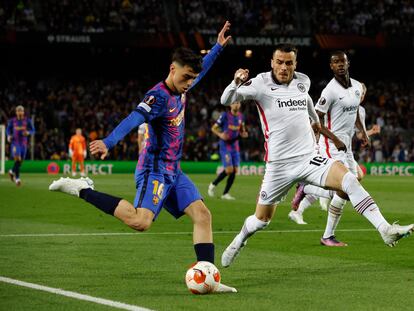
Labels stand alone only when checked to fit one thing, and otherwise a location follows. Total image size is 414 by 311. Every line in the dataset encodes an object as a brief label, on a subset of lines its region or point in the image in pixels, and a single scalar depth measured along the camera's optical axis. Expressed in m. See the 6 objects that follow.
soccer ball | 15.76
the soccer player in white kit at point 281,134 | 19.08
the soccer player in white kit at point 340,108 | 25.70
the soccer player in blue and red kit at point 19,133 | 57.56
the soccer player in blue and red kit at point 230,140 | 46.25
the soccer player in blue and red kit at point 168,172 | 16.66
